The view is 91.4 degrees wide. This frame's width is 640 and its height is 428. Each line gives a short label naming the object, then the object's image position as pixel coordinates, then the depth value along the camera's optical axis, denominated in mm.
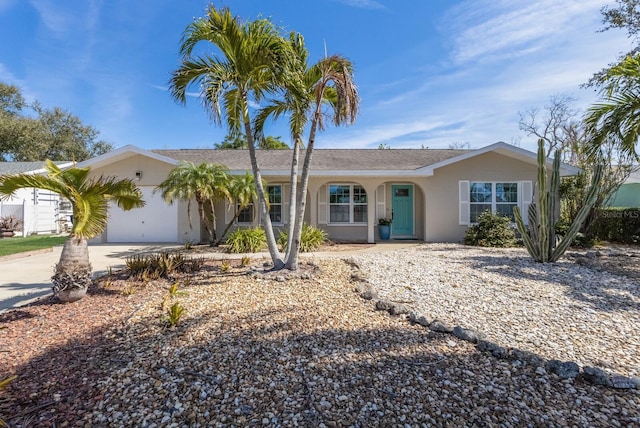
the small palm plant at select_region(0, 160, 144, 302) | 4667
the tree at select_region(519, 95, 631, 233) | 11719
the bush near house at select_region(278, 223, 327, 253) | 10078
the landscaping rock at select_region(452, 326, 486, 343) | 3407
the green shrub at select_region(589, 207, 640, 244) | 11797
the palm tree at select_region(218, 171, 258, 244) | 10086
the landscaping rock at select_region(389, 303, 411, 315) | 4305
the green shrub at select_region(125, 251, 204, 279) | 6246
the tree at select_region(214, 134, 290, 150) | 31278
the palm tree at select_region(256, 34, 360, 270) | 5887
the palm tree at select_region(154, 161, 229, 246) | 9477
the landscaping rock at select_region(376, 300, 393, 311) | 4473
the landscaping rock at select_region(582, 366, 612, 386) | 2631
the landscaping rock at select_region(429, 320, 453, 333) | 3693
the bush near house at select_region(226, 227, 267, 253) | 9831
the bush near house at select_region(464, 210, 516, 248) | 10898
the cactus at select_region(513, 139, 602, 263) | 7531
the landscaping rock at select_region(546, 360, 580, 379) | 2750
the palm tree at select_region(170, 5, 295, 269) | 5562
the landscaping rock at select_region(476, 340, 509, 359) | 3100
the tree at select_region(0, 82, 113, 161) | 25719
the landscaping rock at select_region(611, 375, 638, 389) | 2578
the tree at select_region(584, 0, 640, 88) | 11430
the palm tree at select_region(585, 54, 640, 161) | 6871
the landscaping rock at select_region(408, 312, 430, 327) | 3915
